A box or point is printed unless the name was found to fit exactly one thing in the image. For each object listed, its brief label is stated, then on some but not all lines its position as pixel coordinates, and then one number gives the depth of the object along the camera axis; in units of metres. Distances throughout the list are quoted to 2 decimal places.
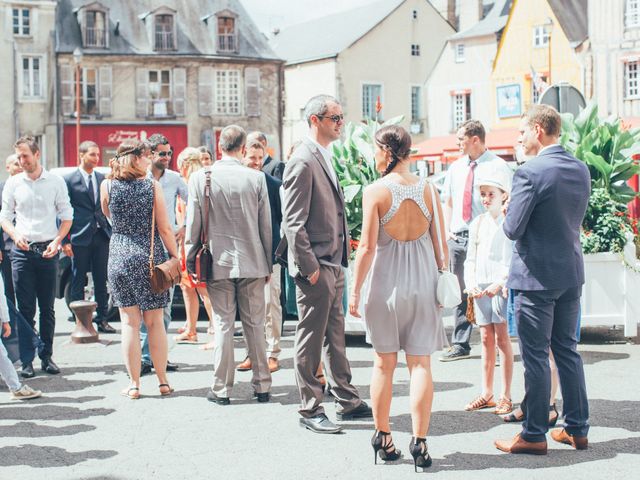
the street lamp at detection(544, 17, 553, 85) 40.33
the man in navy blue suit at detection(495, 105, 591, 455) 5.66
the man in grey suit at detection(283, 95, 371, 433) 6.41
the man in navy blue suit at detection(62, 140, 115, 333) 10.82
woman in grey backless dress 5.59
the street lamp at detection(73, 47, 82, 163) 34.12
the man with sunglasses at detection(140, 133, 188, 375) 8.70
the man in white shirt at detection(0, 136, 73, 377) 8.84
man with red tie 8.77
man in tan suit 7.43
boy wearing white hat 6.84
